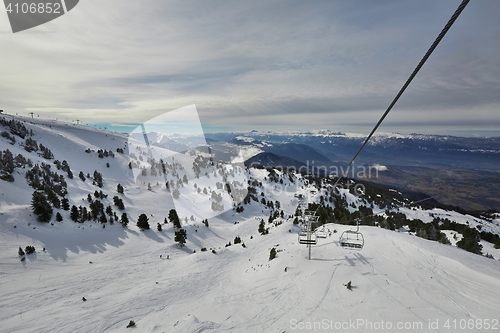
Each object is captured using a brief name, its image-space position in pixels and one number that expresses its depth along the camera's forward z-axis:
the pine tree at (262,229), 39.01
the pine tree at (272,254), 24.30
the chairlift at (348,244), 16.38
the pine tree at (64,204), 35.19
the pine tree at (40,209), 29.93
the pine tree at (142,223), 37.47
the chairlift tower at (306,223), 18.47
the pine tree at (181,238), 34.44
